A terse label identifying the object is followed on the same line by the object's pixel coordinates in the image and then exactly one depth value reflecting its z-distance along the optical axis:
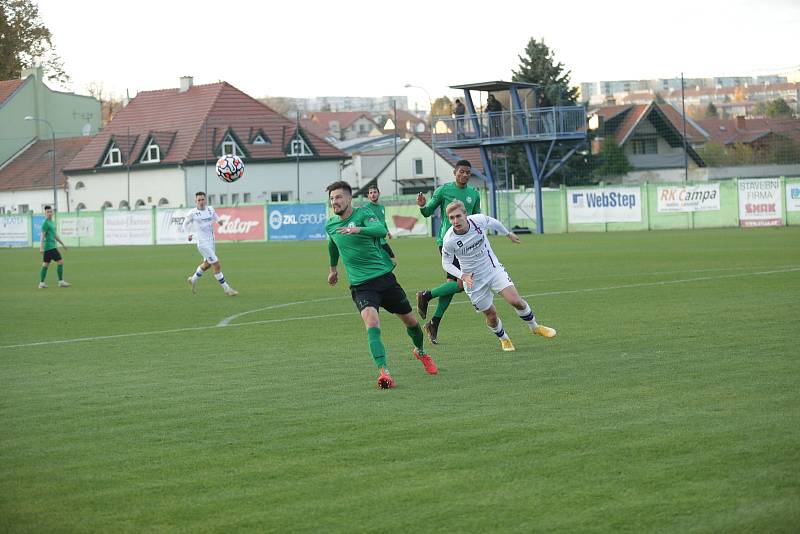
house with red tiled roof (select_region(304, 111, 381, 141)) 169.07
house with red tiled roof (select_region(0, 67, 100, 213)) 80.00
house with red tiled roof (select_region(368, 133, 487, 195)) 89.12
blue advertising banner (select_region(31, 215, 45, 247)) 64.04
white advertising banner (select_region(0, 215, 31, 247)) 65.19
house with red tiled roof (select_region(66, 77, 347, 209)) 72.44
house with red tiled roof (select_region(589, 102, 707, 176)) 75.50
